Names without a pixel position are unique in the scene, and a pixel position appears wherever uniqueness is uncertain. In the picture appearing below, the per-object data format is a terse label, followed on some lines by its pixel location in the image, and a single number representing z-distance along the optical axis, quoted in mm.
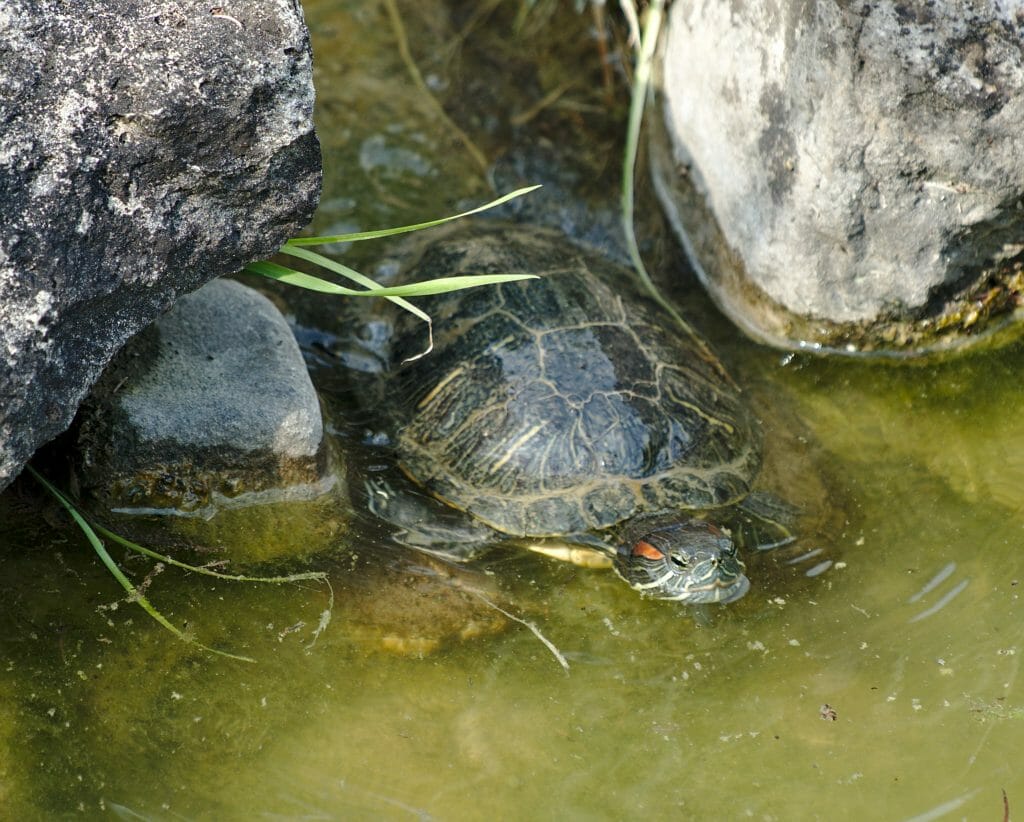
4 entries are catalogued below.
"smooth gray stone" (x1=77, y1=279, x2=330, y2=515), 6363
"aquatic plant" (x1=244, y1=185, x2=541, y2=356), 6187
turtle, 6918
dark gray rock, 4836
